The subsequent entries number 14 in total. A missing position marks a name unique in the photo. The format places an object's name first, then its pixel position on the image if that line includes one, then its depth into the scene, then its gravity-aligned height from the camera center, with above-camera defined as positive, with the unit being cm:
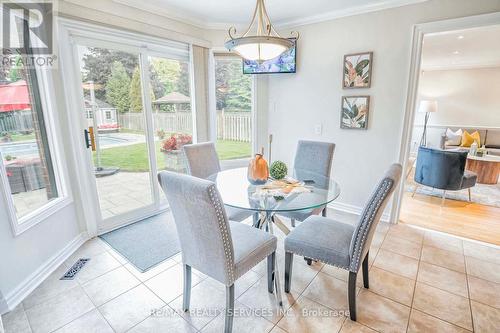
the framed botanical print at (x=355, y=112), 307 -3
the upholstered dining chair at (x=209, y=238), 133 -75
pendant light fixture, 171 +45
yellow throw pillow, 619 -71
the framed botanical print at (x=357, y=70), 296 +45
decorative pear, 217 -49
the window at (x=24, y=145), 194 -26
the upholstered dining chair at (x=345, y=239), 152 -87
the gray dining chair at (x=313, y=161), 252 -53
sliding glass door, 264 -11
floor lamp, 639 +5
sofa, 637 -74
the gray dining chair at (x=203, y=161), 255 -52
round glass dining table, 180 -64
